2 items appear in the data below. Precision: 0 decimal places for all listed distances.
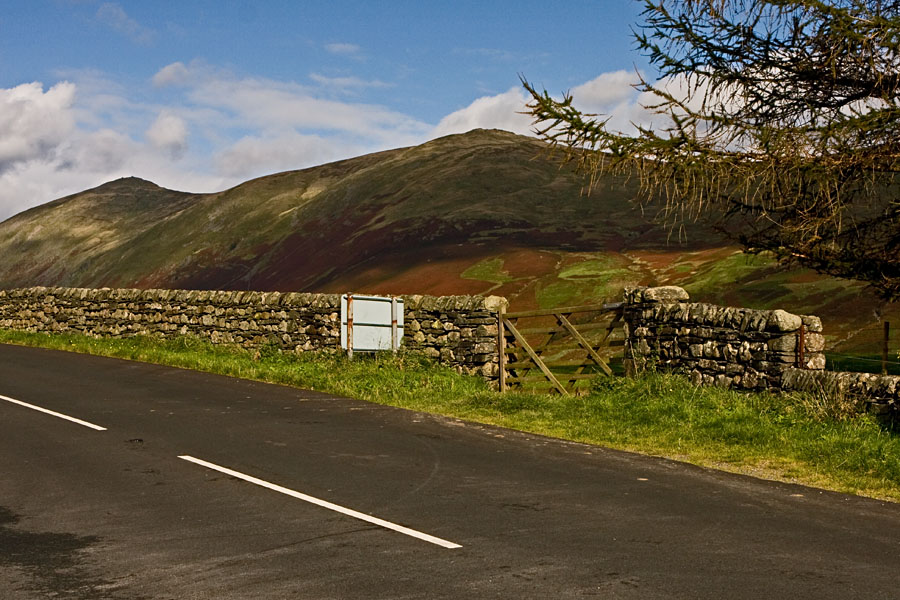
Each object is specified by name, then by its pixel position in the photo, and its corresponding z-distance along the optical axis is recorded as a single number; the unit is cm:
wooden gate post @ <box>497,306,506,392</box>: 1880
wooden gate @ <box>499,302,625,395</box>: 1744
